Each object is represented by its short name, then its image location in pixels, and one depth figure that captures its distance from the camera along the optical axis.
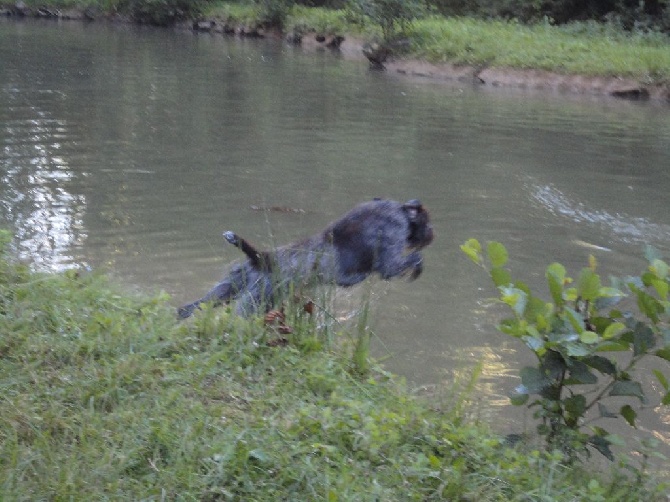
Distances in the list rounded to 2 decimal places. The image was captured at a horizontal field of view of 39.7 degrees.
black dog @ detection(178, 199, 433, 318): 5.58
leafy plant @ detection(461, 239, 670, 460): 4.26
